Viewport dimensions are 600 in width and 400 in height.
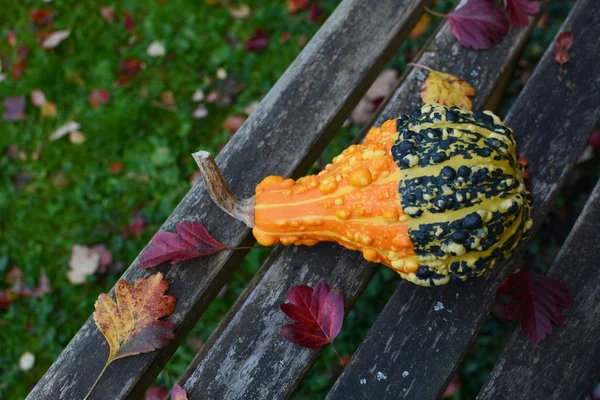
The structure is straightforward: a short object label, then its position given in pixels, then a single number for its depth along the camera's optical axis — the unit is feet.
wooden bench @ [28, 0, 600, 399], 5.24
